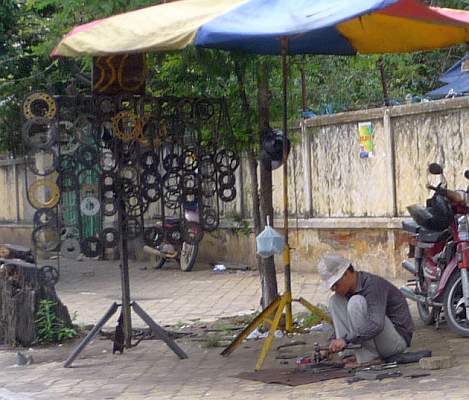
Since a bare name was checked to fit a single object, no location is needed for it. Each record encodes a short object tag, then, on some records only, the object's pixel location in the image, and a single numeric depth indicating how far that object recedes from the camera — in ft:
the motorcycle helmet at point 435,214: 41.59
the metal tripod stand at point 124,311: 41.62
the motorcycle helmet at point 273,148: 42.44
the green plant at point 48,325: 47.82
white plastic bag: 40.03
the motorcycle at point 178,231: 44.84
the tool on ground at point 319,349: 35.99
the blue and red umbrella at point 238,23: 33.50
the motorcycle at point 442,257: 39.96
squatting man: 34.67
